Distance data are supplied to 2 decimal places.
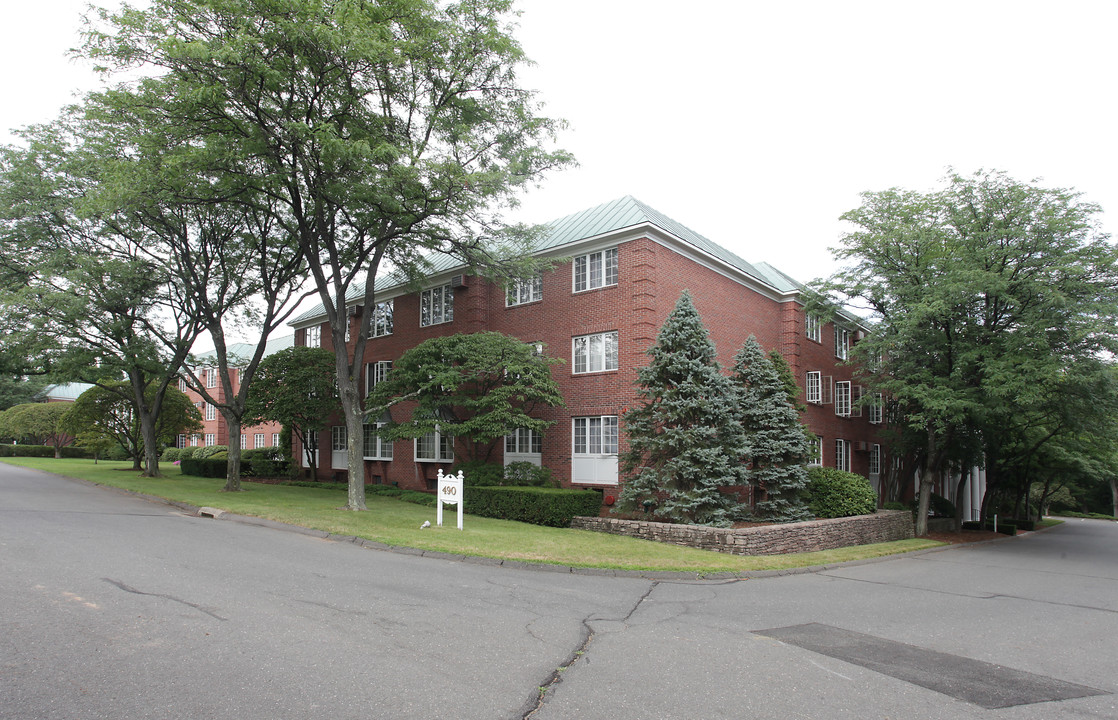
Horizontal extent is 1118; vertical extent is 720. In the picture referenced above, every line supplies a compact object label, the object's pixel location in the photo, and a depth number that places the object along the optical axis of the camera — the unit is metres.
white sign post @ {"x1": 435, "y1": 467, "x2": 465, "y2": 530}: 14.58
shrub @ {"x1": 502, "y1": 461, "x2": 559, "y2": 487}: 19.68
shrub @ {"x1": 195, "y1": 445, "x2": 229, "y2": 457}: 41.81
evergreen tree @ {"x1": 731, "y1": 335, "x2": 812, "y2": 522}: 18.03
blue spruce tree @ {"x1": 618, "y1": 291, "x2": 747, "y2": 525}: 15.66
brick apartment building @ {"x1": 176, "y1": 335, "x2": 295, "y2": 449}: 54.76
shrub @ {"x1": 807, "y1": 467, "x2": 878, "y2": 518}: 18.52
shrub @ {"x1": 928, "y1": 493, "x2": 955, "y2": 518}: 27.43
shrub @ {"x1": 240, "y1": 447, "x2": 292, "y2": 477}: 33.38
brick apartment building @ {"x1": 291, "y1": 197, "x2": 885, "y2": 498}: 19.83
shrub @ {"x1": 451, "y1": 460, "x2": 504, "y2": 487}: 19.67
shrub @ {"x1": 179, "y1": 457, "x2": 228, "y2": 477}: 32.78
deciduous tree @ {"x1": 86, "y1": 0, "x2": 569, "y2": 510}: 13.76
